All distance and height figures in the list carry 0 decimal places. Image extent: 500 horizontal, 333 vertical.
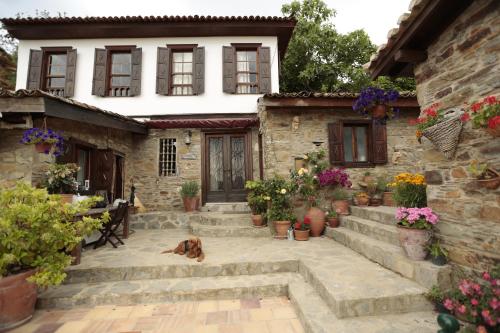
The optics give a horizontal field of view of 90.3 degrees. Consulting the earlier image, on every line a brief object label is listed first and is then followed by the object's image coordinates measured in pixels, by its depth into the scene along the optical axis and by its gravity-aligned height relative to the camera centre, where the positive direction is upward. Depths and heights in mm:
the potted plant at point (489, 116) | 1916 +569
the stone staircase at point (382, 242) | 2557 -768
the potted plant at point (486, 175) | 2104 +114
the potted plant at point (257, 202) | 5508 -229
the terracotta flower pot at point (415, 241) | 2730 -574
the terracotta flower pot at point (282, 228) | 5109 -754
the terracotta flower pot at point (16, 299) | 2527 -1089
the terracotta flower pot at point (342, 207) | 5367 -357
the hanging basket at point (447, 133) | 2414 +560
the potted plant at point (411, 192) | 3277 -34
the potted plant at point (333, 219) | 5164 -591
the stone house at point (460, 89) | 2201 +1005
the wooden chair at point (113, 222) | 4687 -553
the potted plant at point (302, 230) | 4906 -771
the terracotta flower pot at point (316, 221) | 5176 -626
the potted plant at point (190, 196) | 7113 -100
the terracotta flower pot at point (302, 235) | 4898 -863
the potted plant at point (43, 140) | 3887 +866
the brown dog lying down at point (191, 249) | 3887 -903
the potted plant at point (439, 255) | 2615 -695
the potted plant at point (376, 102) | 3354 +1202
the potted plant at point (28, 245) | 2547 -551
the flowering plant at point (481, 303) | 1761 -891
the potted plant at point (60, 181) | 4297 +235
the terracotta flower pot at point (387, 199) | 5491 -205
